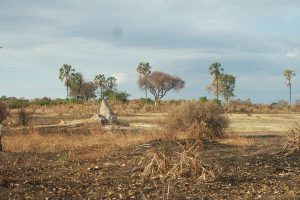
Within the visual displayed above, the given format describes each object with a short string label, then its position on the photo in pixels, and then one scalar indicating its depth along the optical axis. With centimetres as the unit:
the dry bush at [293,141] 1555
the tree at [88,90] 10359
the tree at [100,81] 10419
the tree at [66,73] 9888
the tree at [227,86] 9512
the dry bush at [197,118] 2361
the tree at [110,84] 10678
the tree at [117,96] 8219
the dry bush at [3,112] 3109
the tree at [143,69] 10081
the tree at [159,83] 9606
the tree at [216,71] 8364
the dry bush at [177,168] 1138
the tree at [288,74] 8994
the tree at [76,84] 10065
